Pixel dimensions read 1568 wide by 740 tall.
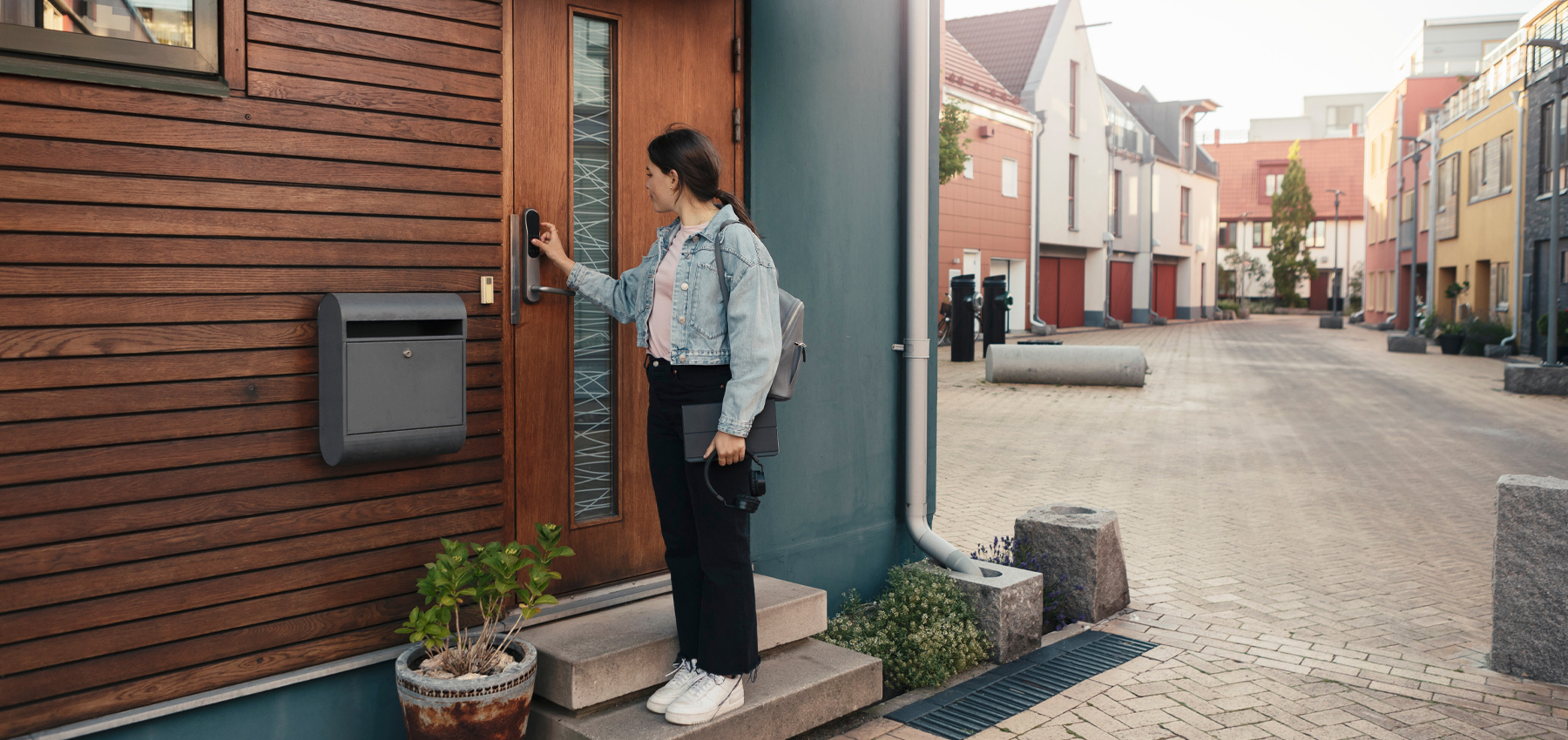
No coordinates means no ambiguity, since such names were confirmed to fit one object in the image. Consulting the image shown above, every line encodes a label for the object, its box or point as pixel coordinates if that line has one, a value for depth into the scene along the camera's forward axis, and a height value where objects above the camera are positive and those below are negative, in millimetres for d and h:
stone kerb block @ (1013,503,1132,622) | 5199 -1125
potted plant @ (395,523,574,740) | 2959 -998
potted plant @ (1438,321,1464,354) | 25872 -252
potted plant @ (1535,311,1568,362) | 20656 -98
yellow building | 26375 +3894
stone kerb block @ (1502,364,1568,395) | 16000 -756
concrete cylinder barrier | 17094 -600
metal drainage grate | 3996 -1481
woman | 3225 -165
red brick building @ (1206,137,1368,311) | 63656 +8251
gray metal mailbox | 3059 -157
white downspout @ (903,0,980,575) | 5207 +322
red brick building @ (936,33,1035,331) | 27594 +3833
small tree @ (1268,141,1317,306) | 56656 +5427
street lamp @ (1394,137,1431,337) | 29572 +3249
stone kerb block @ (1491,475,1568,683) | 4258 -1018
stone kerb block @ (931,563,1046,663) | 4652 -1251
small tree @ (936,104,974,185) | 21797 +3744
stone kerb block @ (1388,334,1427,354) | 26266 -363
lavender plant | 5188 -1236
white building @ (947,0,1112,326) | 32375 +5995
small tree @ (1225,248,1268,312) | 58219 +3367
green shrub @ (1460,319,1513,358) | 24828 -93
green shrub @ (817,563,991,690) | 4355 -1311
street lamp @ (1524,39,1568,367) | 17406 +966
